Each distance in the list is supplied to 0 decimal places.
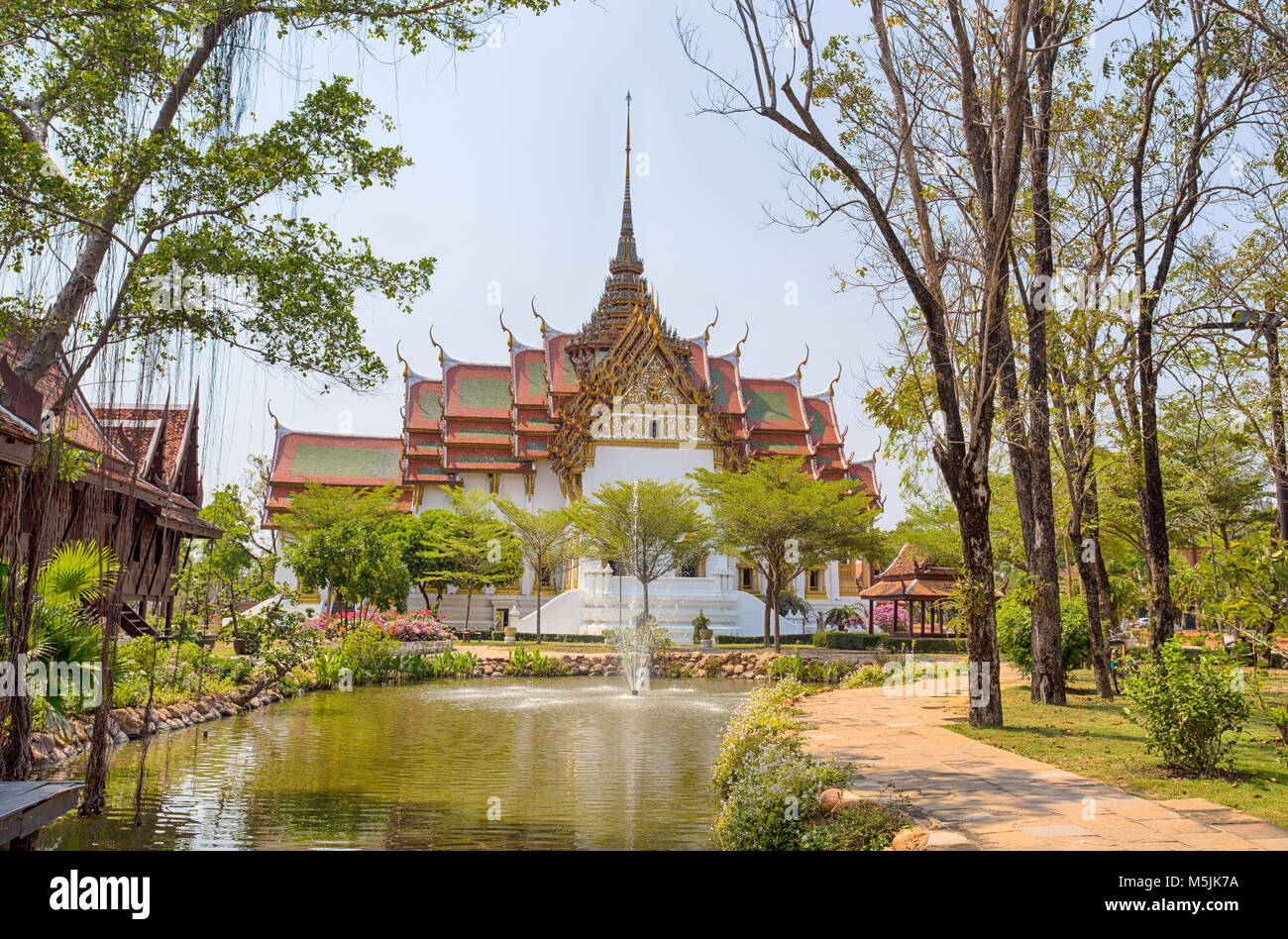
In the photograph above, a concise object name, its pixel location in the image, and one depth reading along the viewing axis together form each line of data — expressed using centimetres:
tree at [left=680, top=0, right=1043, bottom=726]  934
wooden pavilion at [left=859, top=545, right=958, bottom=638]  2900
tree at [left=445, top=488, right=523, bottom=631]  3038
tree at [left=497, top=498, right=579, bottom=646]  2928
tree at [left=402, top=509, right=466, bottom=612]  3008
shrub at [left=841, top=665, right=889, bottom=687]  1728
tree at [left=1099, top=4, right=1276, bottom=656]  1120
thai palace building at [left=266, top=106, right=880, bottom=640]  3516
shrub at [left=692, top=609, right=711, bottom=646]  2802
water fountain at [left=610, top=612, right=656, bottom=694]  1930
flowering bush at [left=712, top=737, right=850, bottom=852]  548
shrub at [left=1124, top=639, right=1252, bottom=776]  664
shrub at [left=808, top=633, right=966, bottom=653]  2566
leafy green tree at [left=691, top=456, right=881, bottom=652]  2512
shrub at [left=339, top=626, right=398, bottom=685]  1848
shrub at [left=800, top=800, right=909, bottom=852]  499
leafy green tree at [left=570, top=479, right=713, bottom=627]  2706
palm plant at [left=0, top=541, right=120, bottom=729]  777
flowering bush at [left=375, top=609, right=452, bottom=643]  2134
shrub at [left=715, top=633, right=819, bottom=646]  2880
